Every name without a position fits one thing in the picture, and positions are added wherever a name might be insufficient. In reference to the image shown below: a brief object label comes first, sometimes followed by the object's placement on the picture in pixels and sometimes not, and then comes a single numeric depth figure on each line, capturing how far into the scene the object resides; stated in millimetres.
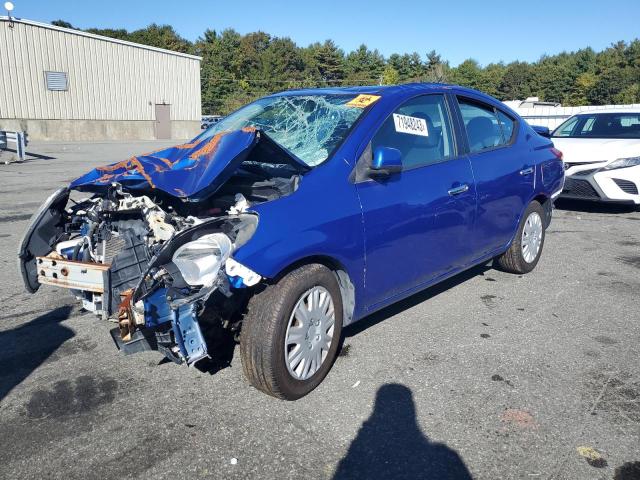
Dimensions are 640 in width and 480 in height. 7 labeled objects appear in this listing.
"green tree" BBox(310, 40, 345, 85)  78188
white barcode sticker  3755
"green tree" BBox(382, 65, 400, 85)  69625
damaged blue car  2758
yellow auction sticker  3736
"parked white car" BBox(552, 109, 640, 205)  8266
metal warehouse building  27750
